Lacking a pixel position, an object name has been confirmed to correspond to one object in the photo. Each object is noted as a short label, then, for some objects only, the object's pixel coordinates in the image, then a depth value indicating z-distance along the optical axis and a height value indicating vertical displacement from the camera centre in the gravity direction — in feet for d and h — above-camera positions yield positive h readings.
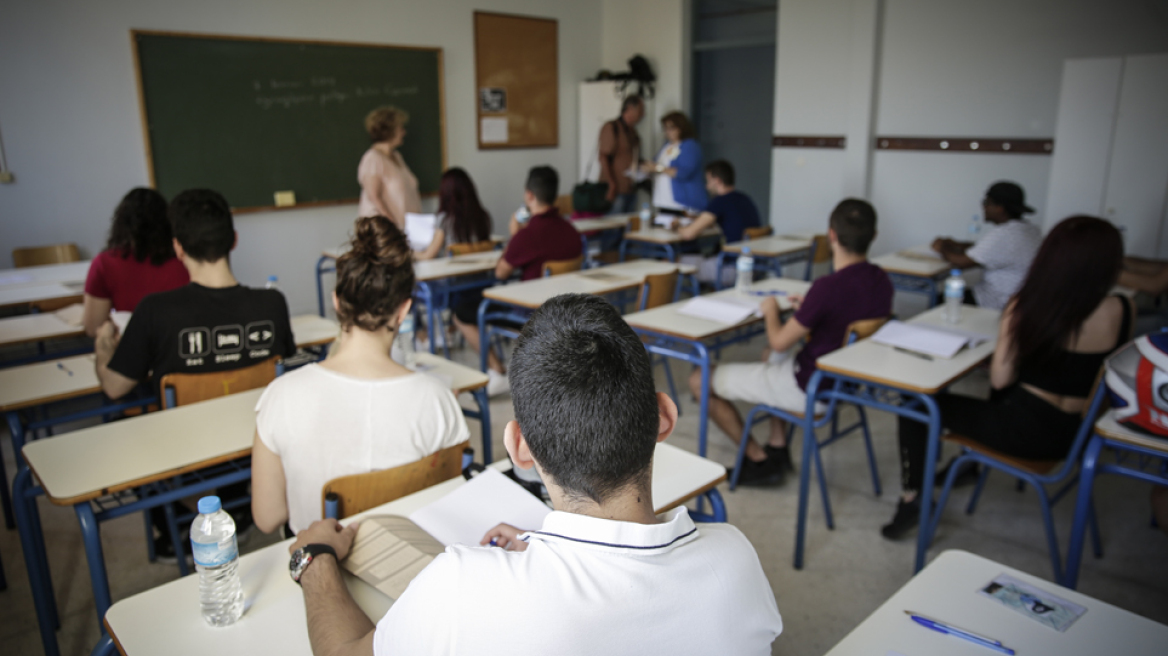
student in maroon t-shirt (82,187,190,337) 9.60 -1.27
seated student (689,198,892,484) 9.60 -1.92
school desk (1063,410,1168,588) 6.48 -2.70
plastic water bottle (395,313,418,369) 8.44 -2.09
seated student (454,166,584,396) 14.12 -1.51
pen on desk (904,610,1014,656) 3.89 -2.46
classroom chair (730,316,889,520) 9.21 -3.26
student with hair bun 5.42 -1.79
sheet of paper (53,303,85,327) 10.71 -2.19
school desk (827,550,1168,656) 3.91 -2.47
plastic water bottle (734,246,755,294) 11.82 -1.80
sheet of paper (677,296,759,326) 10.49 -2.13
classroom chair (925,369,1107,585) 7.34 -3.18
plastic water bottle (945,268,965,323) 9.91 -1.85
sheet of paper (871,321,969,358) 8.70 -2.14
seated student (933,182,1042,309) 13.10 -1.58
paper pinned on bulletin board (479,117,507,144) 24.13 +0.89
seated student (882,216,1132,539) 7.61 -1.91
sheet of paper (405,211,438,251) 16.19 -1.51
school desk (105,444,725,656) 3.86 -2.39
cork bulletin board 23.77 +2.43
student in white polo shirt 2.65 -1.44
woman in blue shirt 20.59 -0.23
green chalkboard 18.04 +1.27
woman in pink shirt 17.78 -0.30
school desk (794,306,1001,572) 7.80 -2.30
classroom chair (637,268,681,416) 12.55 -2.26
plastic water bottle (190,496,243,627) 4.00 -2.12
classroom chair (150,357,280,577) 7.33 -2.21
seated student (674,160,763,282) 18.19 -1.26
